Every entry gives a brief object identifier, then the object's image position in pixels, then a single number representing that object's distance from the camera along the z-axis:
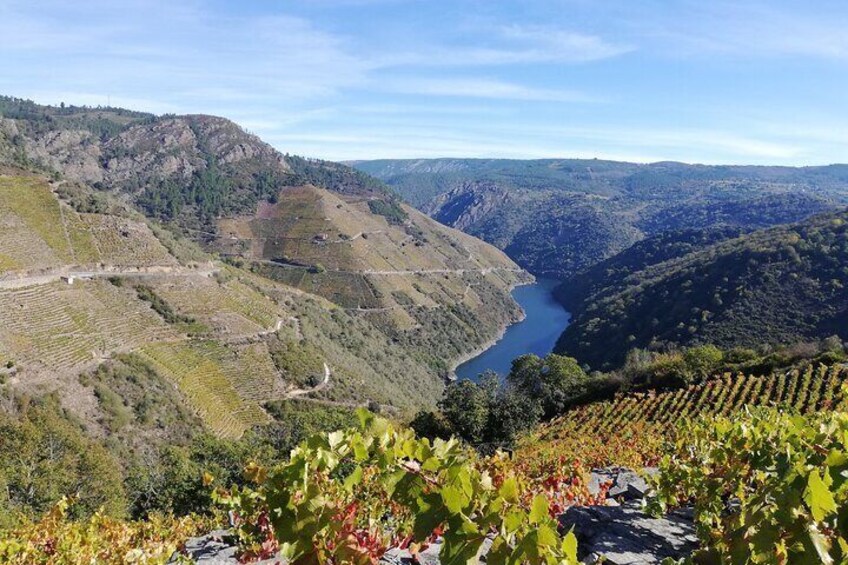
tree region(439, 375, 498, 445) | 32.78
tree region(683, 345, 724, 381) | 39.03
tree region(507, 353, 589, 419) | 43.88
